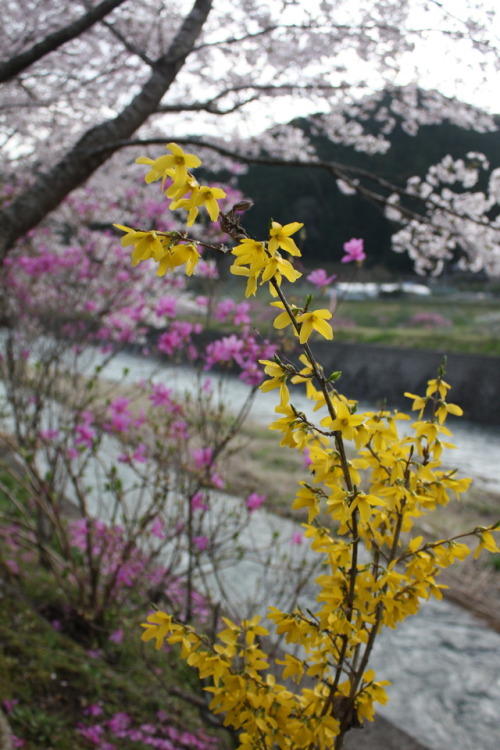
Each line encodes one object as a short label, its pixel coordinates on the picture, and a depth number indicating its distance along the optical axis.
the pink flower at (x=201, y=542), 2.48
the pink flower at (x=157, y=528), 2.74
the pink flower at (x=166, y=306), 2.77
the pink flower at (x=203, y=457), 2.50
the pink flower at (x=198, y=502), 2.49
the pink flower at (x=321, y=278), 2.26
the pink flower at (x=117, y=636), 2.65
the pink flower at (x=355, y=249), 2.09
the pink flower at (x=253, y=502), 2.66
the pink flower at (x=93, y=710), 2.30
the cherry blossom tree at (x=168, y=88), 2.83
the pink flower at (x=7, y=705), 2.09
